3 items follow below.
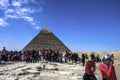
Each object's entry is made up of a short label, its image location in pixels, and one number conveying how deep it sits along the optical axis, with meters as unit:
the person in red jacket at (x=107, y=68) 2.52
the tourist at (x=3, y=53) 9.91
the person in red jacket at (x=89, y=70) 3.03
